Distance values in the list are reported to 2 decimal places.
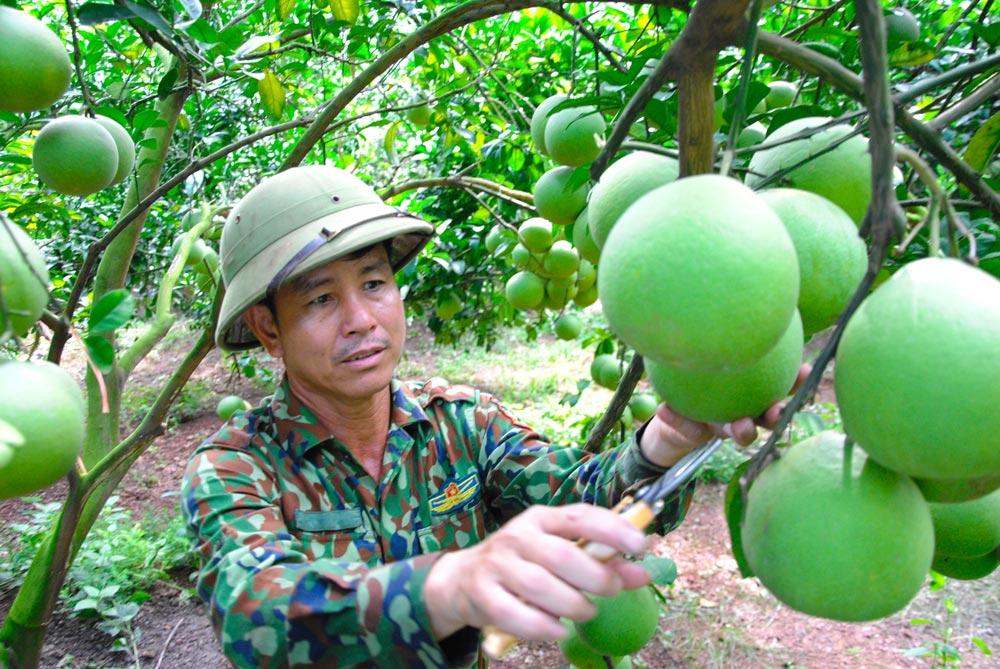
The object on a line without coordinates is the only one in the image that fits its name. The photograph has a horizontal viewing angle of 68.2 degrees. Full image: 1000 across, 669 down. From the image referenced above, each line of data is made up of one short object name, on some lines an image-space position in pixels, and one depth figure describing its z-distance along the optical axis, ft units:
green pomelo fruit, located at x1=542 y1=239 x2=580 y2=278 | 9.43
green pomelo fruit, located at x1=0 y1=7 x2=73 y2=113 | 3.52
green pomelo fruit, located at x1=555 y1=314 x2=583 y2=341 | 12.65
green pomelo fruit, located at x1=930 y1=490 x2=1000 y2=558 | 2.81
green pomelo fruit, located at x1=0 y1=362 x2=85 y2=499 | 2.68
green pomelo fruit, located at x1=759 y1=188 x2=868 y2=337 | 2.42
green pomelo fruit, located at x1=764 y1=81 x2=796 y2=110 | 5.64
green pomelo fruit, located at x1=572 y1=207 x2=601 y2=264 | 5.02
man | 3.37
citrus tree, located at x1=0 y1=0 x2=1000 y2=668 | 2.30
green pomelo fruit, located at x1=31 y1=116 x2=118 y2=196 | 4.91
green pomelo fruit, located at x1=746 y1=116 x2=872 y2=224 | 2.86
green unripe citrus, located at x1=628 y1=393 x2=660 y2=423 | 10.11
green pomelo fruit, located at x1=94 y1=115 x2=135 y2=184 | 5.54
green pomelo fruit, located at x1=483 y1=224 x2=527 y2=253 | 10.36
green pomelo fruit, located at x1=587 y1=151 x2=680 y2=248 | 3.00
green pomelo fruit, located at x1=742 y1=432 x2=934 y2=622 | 2.15
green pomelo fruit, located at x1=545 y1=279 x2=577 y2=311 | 10.06
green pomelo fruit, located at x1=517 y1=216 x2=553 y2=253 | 9.15
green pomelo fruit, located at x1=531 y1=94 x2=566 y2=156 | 6.22
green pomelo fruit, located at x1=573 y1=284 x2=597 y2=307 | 10.94
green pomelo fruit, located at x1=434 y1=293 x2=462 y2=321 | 11.99
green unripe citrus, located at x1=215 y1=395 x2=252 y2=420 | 12.30
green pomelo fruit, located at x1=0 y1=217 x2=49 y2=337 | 2.74
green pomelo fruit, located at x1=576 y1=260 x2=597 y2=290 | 10.39
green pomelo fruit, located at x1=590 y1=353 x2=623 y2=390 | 10.27
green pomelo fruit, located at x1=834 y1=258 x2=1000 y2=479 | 1.94
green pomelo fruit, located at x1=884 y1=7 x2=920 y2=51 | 5.22
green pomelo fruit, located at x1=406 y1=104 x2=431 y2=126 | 11.30
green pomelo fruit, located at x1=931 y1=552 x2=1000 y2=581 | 3.31
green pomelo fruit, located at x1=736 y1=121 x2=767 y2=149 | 4.02
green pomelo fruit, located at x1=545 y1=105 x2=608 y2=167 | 5.57
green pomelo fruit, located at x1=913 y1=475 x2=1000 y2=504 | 2.39
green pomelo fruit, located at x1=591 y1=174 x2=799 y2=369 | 1.93
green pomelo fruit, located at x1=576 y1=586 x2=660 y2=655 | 5.01
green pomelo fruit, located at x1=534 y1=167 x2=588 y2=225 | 6.06
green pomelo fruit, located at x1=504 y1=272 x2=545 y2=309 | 9.82
